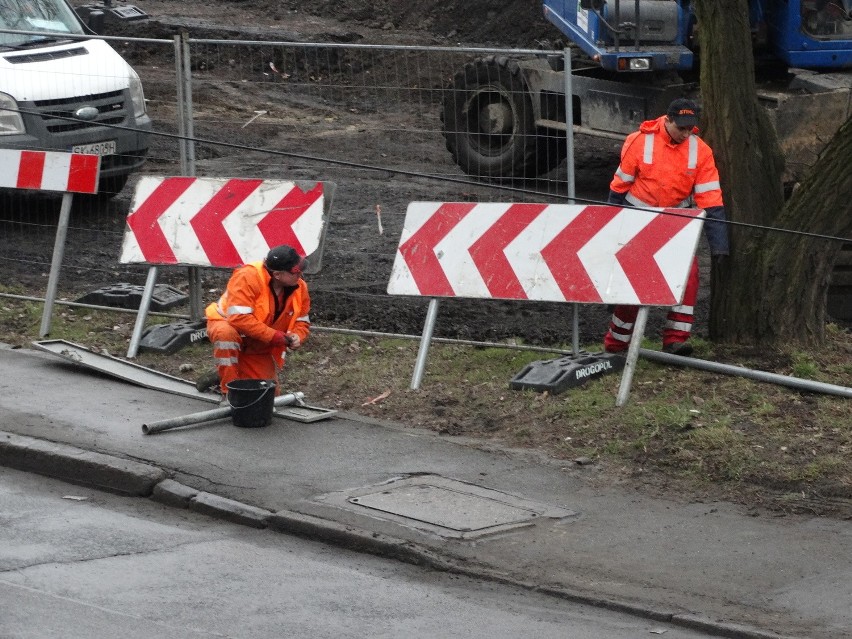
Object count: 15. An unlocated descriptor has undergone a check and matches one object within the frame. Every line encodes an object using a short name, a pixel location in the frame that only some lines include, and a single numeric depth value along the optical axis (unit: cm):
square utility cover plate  1409
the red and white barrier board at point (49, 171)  2094
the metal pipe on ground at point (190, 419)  1691
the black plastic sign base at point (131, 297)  2273
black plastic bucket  1722
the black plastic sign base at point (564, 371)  1828
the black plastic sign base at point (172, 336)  2091
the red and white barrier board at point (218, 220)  2016
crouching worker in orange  1747
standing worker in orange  1919
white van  2630
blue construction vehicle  2858
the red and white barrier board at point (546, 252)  1798
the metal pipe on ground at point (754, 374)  1767
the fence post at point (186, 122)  2089
